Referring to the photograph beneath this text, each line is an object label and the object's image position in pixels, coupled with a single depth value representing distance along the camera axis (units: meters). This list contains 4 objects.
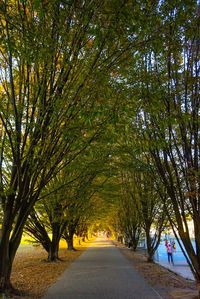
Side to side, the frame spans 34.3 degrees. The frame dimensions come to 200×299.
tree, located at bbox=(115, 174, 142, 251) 28.77
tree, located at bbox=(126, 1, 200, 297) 7.64
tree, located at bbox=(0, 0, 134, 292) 5.91
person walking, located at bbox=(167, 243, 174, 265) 22.81
